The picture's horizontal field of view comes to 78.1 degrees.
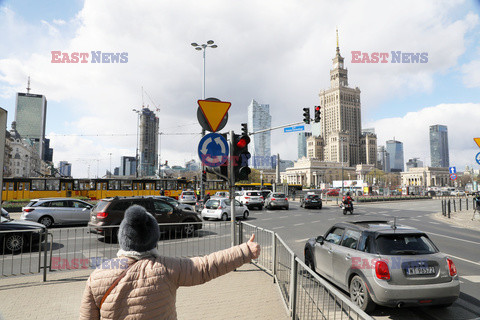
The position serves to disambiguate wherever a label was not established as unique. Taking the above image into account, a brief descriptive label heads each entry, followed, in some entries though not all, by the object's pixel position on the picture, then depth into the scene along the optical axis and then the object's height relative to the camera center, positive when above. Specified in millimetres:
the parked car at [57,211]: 14828 -1619
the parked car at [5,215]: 13916 -1669
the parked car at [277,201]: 27594 -1986
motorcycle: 23312 -2167
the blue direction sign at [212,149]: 5977 +638
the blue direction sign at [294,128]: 18484 +3286
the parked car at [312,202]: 29375 -2214
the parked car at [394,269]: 4582 -1462
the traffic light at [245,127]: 17088 +3063
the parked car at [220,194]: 31619 -1565
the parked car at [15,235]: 8363 -1591
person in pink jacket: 1861 -619
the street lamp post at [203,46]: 22647 +10465
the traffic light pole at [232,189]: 6305 -202
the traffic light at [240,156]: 6383 +531
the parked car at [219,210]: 18530 -1904
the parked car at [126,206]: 11273 -1281
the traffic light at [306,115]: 18938 +4133
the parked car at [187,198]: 30877 -1910
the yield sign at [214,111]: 6070 +1429
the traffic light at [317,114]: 18373 +4079
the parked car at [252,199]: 27922 -1827
